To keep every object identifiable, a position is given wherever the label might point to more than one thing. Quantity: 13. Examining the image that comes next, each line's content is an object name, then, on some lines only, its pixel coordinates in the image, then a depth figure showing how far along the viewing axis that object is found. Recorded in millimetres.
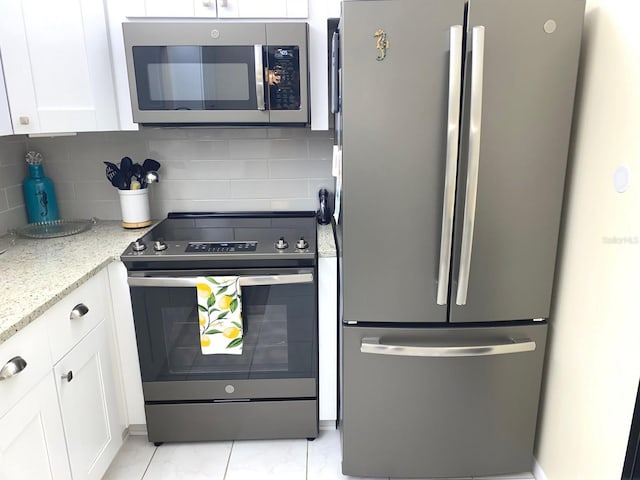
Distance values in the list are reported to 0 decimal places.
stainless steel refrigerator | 1381
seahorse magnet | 1386
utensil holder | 2139
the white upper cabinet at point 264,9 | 1804
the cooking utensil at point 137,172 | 2170
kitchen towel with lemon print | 1757
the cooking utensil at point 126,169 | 2149
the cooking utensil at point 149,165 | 2197
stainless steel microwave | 1781
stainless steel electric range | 1781
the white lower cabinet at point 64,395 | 1235
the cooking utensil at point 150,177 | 2141
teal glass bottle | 2184
